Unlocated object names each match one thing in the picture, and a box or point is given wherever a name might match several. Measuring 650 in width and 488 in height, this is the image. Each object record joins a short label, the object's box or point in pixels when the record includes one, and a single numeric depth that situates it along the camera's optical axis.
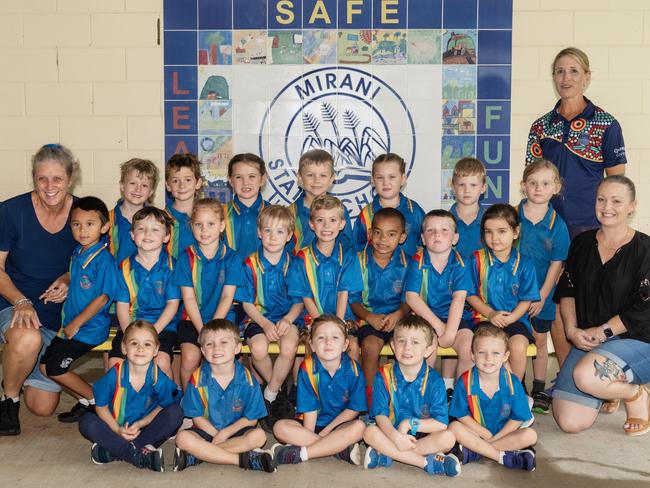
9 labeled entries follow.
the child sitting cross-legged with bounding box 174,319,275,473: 3.31
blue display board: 5.15
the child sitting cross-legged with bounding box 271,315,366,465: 3.31
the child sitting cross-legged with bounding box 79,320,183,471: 3.26
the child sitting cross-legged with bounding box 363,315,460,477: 3.24
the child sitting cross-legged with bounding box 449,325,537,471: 3.29
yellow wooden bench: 3.83
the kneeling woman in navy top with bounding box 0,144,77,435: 3.96
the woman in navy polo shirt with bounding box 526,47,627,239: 4.50
